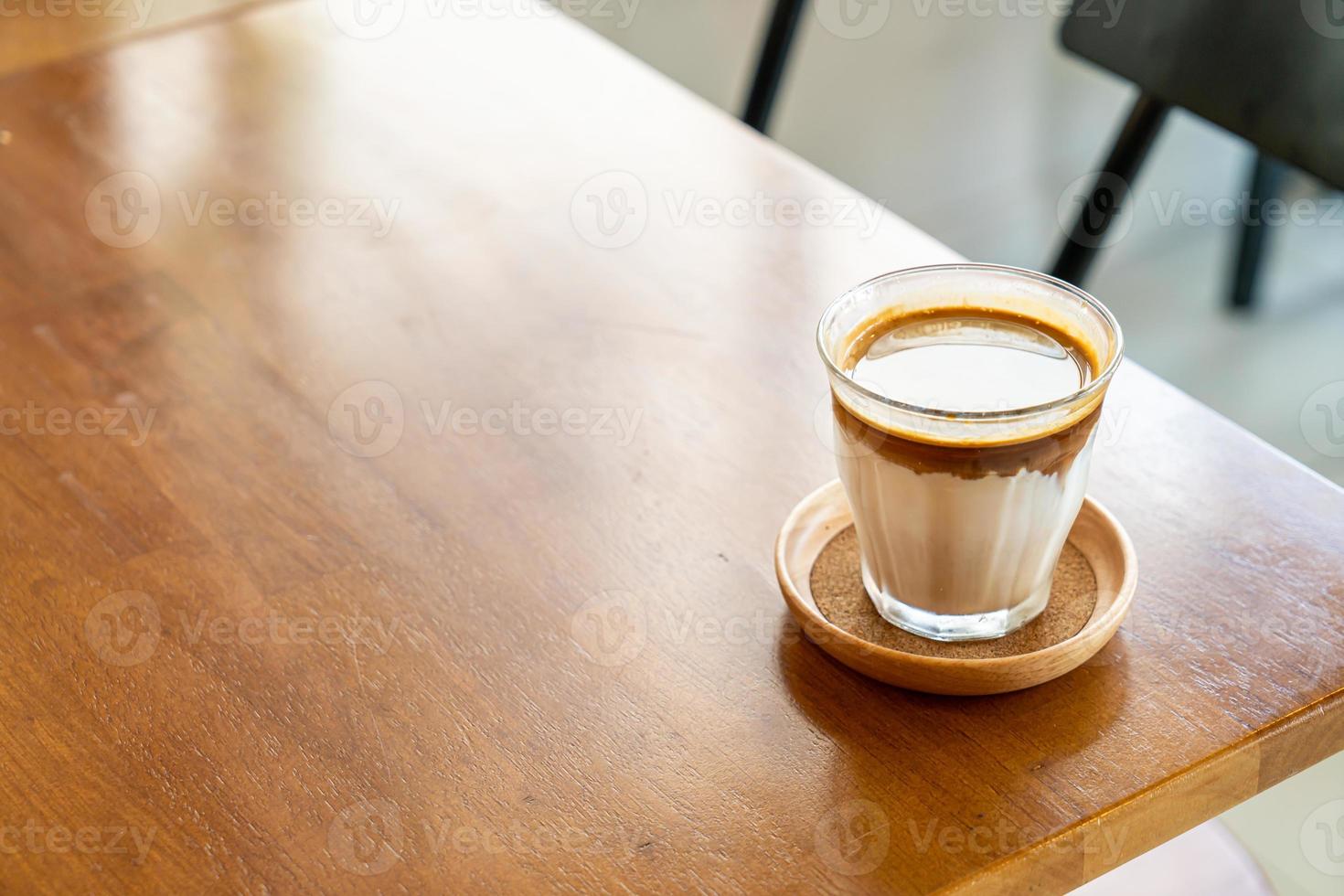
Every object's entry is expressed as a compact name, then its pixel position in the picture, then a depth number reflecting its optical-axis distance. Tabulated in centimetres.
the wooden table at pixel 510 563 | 87
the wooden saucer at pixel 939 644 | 90
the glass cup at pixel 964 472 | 88
